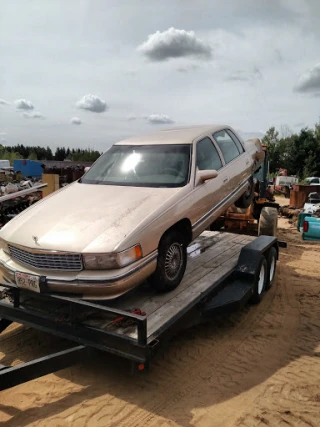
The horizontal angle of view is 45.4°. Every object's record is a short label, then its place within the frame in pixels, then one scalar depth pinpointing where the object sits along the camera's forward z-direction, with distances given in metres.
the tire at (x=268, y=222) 8.37
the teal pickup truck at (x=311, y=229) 8.96
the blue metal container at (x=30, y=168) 25.28
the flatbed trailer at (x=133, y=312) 3.18
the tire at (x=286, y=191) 20.47
